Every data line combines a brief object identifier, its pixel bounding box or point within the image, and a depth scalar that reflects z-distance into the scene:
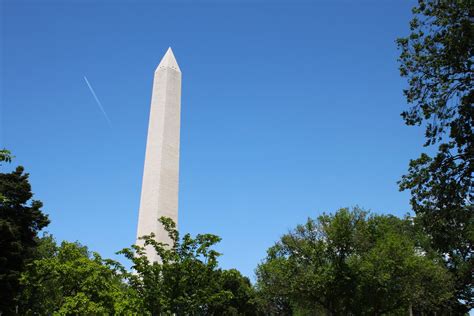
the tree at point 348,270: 36.53
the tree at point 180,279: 23.66
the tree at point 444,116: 16.20
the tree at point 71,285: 30.86
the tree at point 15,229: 31.21
